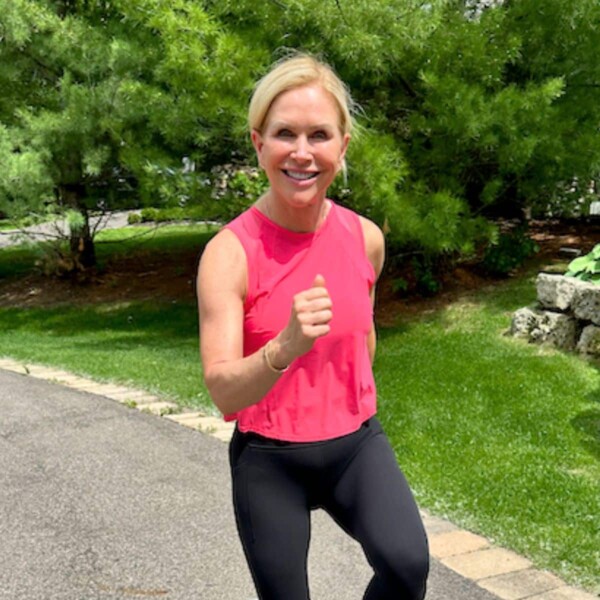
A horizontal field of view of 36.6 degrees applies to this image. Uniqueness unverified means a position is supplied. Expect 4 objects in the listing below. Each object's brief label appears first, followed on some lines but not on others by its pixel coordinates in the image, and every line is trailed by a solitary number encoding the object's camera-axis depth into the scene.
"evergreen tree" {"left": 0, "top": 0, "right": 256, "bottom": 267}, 9.00
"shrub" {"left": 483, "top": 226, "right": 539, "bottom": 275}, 10.59
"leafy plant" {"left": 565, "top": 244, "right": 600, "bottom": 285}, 7.82
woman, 2.25
